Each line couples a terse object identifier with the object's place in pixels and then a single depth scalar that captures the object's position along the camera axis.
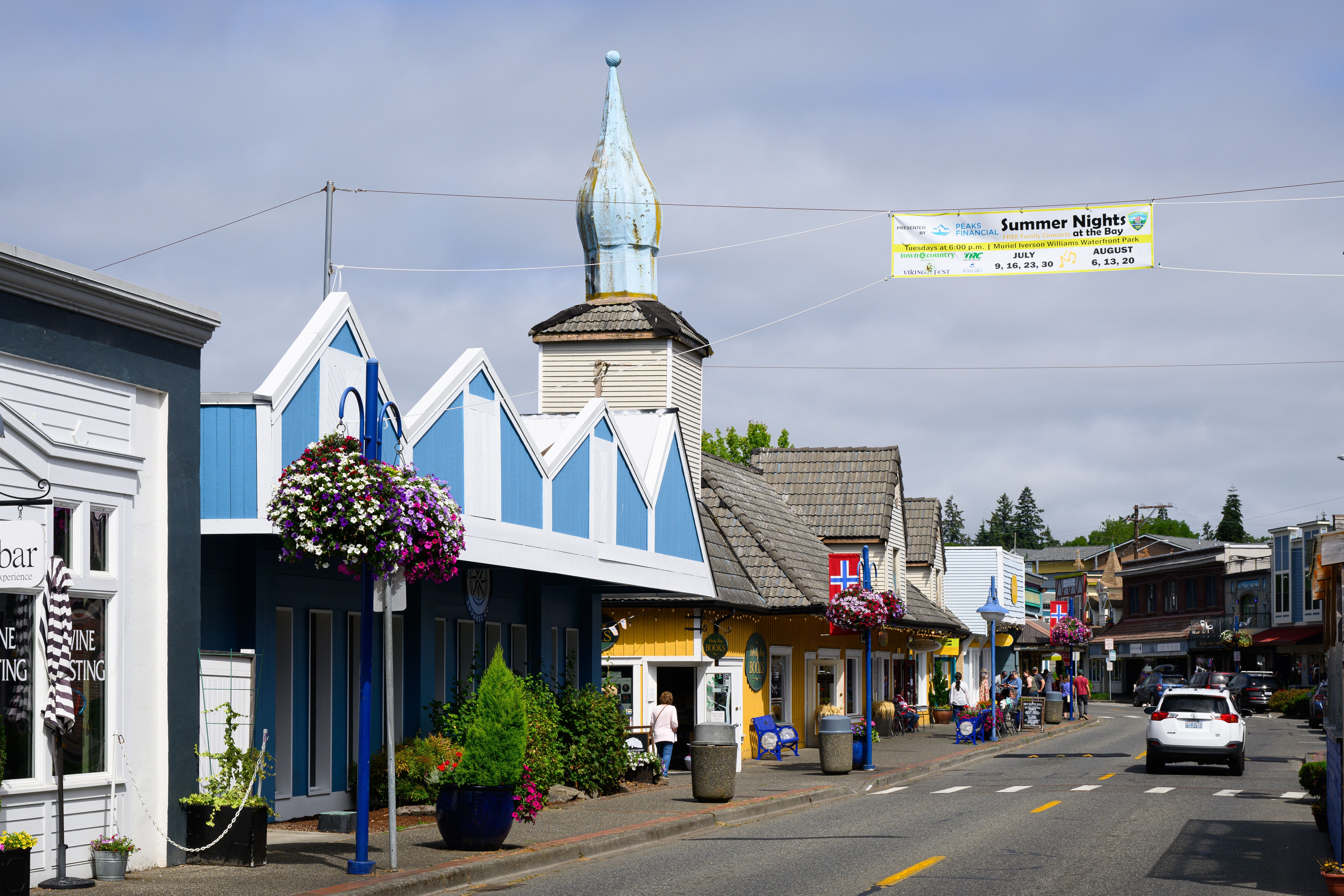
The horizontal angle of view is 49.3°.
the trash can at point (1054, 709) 48.38
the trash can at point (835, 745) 25.64
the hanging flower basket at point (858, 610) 27.70
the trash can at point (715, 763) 20.03
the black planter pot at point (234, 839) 13.22
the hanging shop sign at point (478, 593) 20.86
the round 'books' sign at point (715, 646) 28.41
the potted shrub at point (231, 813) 13.25
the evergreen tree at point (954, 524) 191.25
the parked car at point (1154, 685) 64.12
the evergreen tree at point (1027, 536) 197.38
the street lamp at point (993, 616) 39.00
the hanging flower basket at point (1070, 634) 52.12
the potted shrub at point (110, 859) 12.27
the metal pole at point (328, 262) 30.16
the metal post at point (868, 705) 26.12
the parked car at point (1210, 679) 58.78
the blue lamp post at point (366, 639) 12.72
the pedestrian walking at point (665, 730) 24.92
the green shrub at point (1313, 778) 17.86
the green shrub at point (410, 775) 17.86
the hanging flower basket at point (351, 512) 12.53
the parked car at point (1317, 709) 46.66
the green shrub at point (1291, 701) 58.38
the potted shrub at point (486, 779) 14.48
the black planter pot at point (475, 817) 14.52
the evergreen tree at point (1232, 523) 141.88
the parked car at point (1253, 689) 61.47
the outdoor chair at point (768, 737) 29.98
